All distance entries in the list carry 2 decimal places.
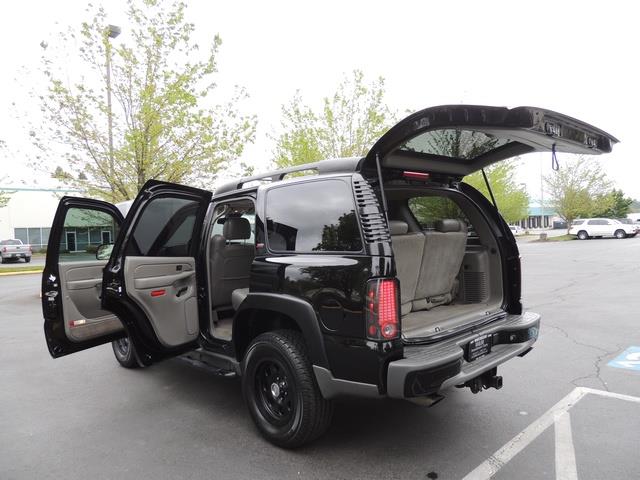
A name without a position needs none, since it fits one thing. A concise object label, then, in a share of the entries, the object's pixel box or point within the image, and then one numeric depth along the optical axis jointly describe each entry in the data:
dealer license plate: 3.19
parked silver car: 26.80
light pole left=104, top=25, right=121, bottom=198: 10.68
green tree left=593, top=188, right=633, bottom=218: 52.97
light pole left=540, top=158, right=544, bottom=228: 38.58
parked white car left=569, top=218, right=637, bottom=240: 34.31
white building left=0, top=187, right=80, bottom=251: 35.59
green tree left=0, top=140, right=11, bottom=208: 19.73
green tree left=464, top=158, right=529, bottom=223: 22.03
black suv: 2.77
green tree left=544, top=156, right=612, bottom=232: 35.91
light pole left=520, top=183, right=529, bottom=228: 36.50
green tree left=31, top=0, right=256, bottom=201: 10.72
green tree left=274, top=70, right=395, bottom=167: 14.72
